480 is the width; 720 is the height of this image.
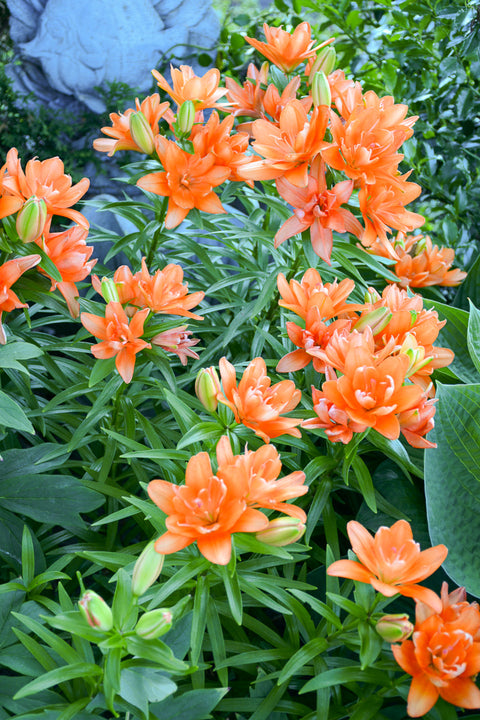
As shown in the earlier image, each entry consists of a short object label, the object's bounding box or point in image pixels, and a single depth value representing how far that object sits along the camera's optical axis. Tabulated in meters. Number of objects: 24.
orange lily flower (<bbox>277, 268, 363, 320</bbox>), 0.80
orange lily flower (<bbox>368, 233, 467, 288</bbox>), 1.21
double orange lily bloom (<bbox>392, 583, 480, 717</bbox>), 0.54
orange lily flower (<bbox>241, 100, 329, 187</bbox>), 0.80
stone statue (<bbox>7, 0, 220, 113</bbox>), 2.40
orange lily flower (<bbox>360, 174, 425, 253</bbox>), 0.84
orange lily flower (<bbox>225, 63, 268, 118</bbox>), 1.11
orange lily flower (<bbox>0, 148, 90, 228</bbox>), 0.80
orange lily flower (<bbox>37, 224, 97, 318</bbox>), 0.81
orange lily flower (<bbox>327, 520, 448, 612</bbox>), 0.56
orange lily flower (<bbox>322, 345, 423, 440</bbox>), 0.65
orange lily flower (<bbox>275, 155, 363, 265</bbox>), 0.82
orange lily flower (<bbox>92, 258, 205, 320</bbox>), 0.80
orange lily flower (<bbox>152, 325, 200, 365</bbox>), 0.81
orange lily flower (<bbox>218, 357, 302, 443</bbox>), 0.65
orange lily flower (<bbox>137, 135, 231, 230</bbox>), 0.89
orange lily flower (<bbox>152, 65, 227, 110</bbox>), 0.98
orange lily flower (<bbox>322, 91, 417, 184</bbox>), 0.80
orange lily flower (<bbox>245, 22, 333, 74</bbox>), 1.04
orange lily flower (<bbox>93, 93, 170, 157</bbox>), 0.99
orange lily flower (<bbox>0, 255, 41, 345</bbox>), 0.73
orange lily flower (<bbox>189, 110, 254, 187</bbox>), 0.90
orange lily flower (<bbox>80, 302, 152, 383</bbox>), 0.76
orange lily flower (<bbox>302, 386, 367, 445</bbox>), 0.68
